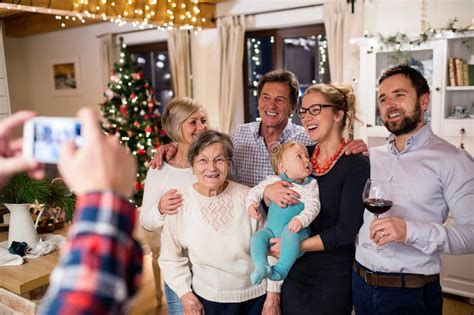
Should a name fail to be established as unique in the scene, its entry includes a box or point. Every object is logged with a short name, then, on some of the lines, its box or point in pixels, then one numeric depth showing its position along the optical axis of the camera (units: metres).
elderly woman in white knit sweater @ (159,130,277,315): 1.76
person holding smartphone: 0.59
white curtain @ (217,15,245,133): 5.00
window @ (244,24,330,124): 4.79
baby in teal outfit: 1.62
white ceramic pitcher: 2.36
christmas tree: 5.05
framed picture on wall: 6.69
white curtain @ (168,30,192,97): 5.45
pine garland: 3.38
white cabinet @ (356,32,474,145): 3.46
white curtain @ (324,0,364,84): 4.10
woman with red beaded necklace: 1.64
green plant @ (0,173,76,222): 2.29
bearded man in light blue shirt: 1.57
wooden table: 2.04
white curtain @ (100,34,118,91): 6.12
